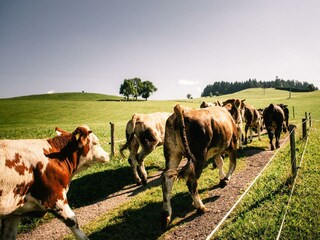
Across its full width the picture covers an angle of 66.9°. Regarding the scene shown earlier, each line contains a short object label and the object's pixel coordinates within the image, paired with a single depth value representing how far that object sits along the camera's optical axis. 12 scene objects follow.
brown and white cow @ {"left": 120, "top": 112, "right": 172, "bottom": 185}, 9.02
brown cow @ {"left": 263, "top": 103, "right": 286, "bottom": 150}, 13.26
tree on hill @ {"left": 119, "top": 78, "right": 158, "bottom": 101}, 110.81
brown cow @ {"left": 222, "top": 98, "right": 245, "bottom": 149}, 12.17
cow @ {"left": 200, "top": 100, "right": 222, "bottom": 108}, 12.08
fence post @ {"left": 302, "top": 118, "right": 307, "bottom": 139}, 14.43
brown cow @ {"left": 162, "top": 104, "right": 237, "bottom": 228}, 5.48
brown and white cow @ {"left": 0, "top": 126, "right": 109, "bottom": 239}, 4.03
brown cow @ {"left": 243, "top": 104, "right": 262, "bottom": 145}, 15.54
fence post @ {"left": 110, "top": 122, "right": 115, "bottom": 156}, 13.30
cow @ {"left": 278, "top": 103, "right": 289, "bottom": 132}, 18.01
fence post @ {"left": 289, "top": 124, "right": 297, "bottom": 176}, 7.06
